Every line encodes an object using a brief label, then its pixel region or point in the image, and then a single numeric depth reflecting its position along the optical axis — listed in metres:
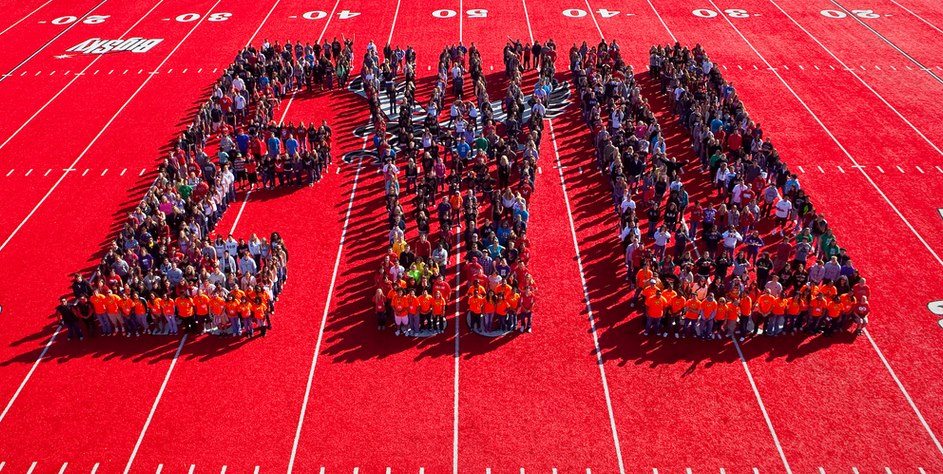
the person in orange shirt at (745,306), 15.96
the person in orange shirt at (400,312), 16.36
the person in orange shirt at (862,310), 16.11
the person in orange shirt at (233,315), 16.44
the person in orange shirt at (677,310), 16.19
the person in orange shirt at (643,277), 16.83
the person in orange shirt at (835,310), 16.12
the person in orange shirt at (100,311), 16.33
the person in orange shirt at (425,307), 16.42
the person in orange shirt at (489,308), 16.47
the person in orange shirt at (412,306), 16.42
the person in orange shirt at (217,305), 16.56
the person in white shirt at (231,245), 18.44
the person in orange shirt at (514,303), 16.33
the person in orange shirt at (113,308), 16.42
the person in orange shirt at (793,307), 16.12
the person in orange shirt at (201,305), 16.52
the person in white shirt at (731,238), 18.47
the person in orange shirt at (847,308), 16.09
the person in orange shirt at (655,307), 16.19
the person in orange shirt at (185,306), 16.58
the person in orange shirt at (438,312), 16.39
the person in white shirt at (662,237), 18.48
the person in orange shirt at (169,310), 16.59
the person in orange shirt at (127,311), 16.52
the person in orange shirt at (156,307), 16.59
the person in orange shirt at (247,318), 16.45
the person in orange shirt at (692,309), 16.09
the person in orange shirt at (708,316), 15.96
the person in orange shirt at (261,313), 16.56
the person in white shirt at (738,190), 19.69
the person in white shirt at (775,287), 15.99
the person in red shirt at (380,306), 16.44
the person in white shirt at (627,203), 19.56
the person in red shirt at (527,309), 16.36
